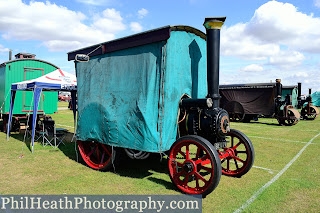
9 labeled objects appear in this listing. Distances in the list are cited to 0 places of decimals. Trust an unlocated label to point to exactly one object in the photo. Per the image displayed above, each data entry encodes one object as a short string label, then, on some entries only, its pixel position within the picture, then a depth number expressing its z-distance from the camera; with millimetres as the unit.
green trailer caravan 11172
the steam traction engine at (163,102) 4492
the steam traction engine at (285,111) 15358
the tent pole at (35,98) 7555
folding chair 8240
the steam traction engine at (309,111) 19055
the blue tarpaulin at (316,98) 38112
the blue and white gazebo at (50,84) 7746
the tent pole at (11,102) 9583
